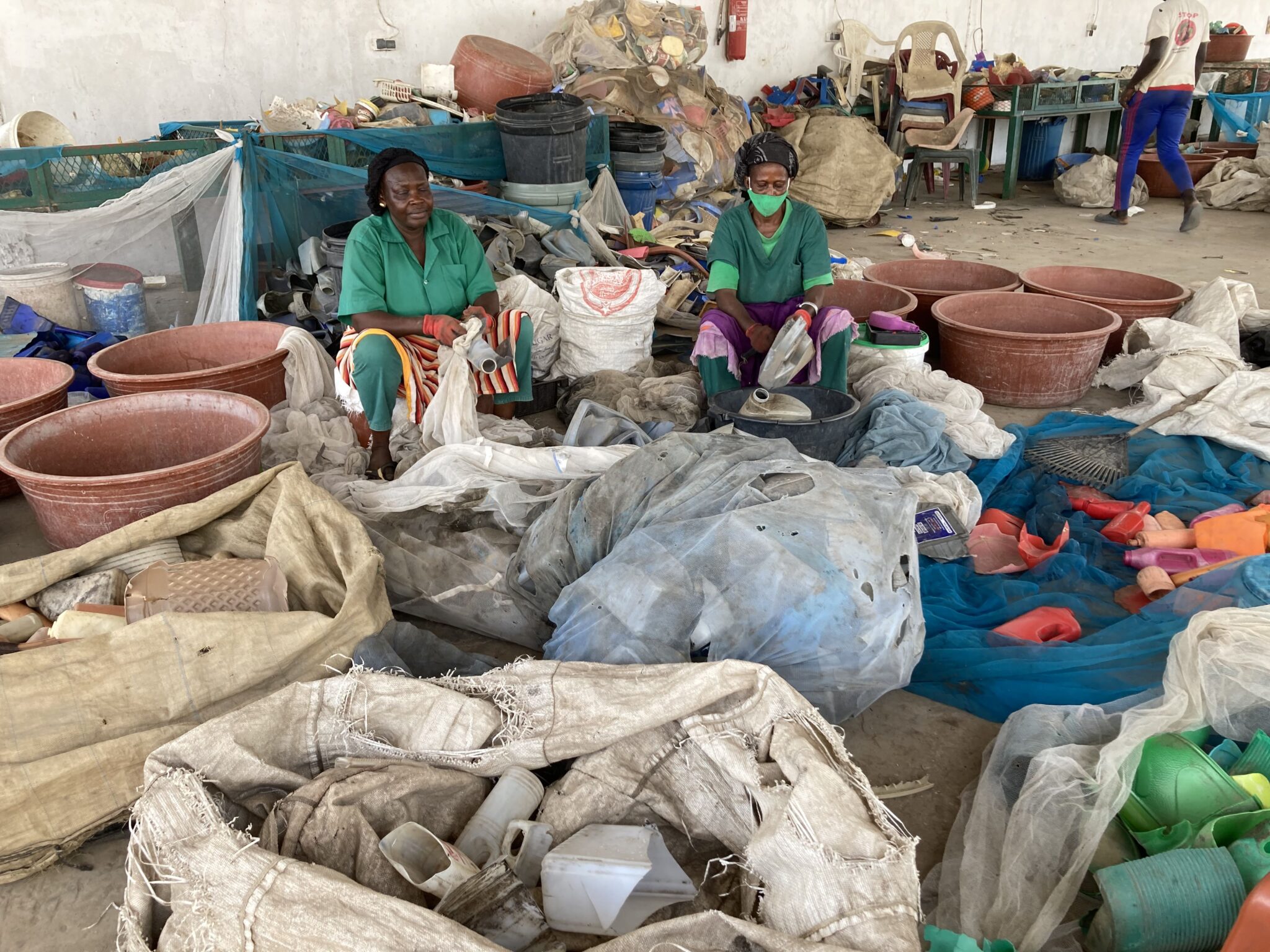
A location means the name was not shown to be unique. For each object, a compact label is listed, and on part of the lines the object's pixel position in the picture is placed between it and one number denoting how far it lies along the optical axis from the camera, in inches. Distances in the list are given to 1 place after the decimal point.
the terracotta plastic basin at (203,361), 122.3
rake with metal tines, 128.4
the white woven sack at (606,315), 152.6
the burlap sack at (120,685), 68.7
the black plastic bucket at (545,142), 210.7
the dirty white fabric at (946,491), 111.5
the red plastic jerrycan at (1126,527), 110.1
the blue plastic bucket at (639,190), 249.8
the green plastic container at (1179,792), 65.7
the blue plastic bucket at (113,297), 155.9
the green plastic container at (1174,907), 57.6
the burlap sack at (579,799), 52.0
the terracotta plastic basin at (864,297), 176.9
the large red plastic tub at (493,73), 249.9
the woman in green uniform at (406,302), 127.6
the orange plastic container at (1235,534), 103.9
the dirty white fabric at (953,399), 130.6
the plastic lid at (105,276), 155.9
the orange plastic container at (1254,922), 41.2
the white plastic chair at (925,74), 338.0
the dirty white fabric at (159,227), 151.2
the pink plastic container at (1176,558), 101.8
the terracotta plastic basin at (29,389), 114.9
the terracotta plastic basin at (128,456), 94.0
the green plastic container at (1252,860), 59.2
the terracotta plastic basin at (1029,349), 155.6
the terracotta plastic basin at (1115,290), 172.1
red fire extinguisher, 339.6
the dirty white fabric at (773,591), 80.4
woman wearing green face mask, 139.2
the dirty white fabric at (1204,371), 134.2
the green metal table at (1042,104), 346.3
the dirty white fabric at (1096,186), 345.4
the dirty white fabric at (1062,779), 62.4
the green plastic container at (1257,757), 68.8
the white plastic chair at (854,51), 355.9
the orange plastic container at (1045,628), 93.0
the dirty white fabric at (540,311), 157.9
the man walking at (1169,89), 269.4
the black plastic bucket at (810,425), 114.9
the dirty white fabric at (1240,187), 331.3
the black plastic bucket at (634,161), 247.6
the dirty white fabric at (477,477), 108.7
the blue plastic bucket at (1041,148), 405.1
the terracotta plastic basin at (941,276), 188.4
